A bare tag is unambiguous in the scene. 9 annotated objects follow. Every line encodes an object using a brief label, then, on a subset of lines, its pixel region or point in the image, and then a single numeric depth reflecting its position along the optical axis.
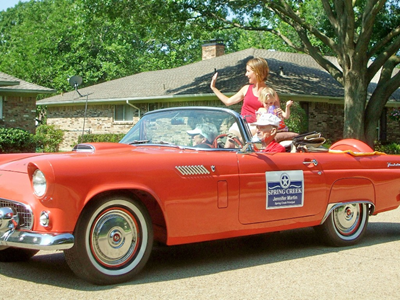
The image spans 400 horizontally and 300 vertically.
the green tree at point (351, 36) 17.22
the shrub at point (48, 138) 24.85
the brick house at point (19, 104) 25.73
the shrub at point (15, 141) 21.25
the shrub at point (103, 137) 27.12
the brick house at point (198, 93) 23.44
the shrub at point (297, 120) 20.30
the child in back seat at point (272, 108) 6.40
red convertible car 4.28
